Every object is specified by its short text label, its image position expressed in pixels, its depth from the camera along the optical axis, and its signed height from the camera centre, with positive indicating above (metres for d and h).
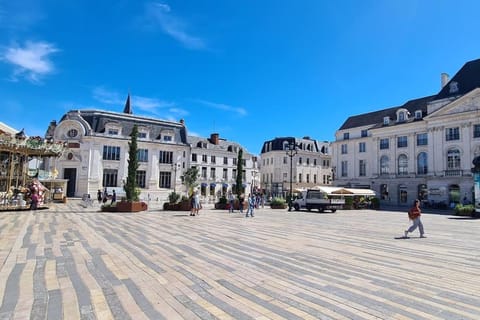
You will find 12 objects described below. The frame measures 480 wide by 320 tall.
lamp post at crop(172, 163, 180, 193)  47.00 +1.48
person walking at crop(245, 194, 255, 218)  20.05 -1.12
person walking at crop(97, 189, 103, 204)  34.28 -1.53
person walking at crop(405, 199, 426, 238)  11.28 -1.04
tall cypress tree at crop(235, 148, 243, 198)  27.49 +0.53
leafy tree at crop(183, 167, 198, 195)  32.72 +0.68
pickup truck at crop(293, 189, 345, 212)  26.59 -1.27
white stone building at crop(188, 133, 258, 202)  54.84 +3.92
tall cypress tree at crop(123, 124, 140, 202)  21.73 +0.64
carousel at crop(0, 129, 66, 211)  19.81 +1.18
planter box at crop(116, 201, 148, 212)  21.20 -1.53
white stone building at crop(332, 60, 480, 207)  37.34 +5.88
